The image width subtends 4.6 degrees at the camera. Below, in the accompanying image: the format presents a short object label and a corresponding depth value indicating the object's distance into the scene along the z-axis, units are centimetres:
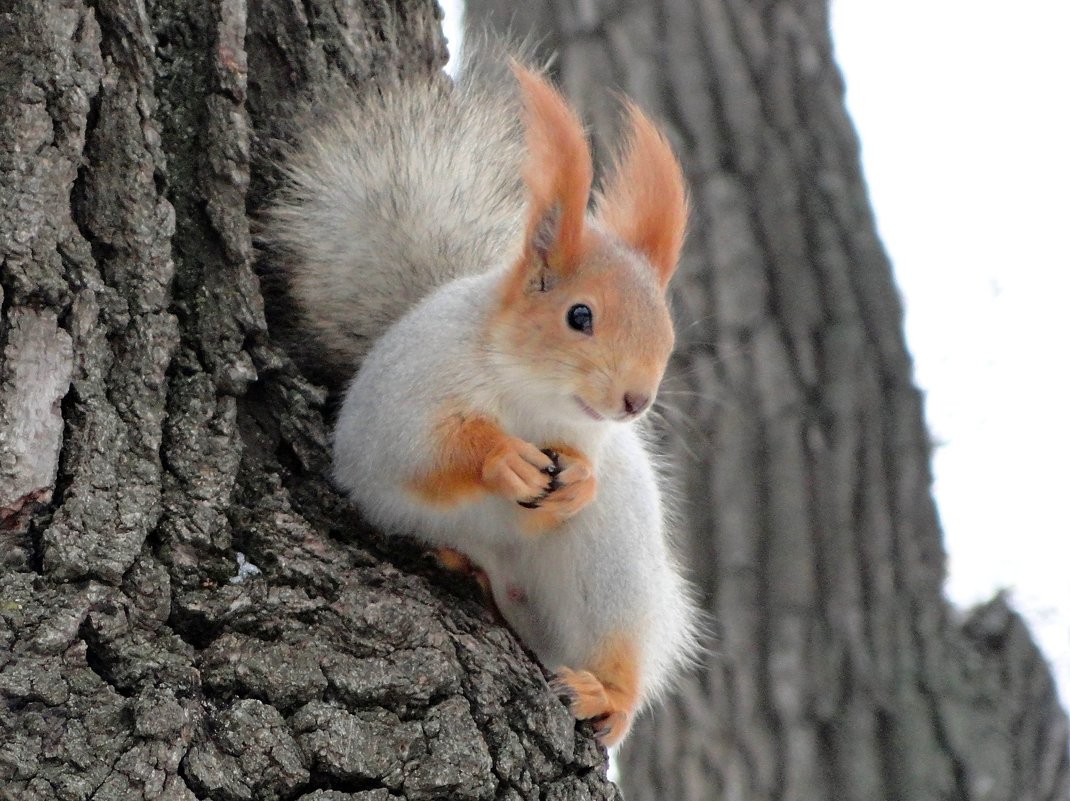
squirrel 443
